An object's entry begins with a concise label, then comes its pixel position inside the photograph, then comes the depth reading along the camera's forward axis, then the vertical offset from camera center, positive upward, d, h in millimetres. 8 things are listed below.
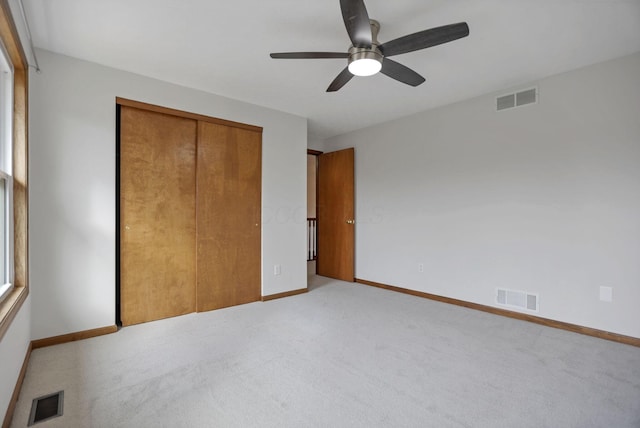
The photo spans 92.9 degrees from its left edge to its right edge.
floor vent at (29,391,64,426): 1624 -1081
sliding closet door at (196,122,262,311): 3352 -16
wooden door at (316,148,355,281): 4871 -22
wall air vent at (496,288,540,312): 3053 -876
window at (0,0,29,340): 1967 +292
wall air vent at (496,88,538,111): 3050 +1200
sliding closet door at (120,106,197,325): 2881 -5
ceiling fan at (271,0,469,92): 1689 +1075
